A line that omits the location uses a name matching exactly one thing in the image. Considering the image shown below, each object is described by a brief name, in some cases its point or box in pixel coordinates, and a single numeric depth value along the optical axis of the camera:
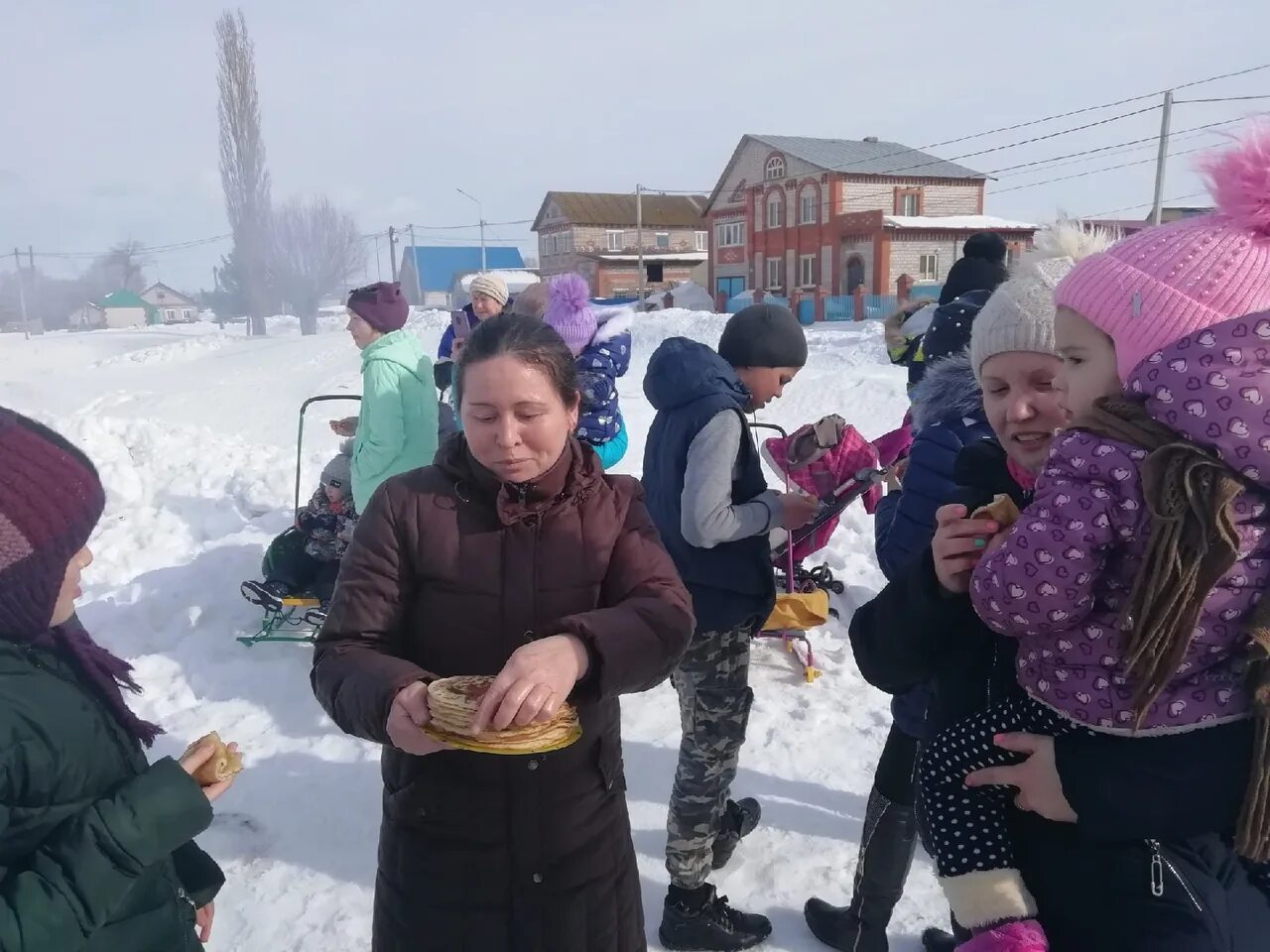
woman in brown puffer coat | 1.91
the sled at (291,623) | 5.40
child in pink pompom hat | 1.26
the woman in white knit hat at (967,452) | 1.77
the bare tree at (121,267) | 73.62
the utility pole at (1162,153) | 20.25
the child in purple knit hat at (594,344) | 5.01
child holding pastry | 1.43
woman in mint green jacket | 4.74
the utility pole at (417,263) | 58.56
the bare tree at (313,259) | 54.06
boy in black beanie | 2.94
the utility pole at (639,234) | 34.21
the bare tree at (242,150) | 49.84
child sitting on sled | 5.69
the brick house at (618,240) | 46.28
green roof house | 72.12
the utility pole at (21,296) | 68.06
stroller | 4.20
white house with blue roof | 58.34
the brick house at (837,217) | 33.34
